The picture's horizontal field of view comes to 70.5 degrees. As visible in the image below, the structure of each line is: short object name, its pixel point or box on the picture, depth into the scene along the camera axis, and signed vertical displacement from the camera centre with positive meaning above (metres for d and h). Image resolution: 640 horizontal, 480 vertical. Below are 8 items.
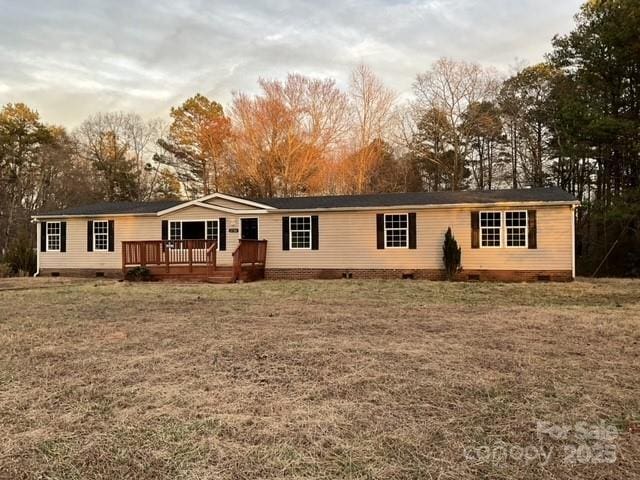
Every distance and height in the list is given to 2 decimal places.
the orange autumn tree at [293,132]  26.95 +6.97
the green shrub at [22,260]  18.38 -0.35
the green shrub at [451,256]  14.32 -0.33
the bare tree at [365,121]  26.78 +7.57
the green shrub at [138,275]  14.93 -0.83
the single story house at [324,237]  14.01 +0.38
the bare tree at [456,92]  26.88 +9.20
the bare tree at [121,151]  32.12 +7.28
